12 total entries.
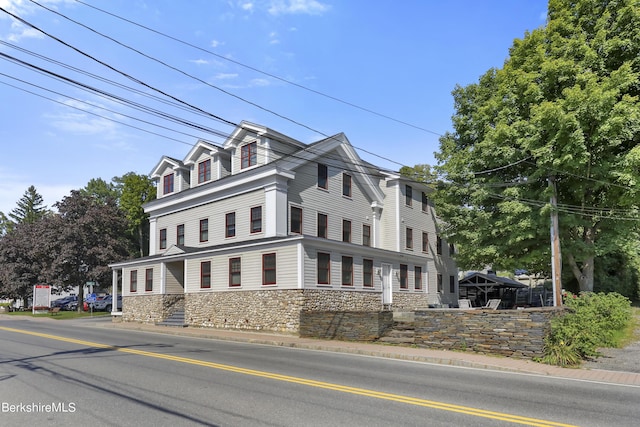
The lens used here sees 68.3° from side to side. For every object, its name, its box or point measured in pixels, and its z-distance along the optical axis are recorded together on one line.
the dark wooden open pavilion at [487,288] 36.62
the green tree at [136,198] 53.88
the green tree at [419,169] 56.57
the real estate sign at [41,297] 46.00
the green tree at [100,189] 80.44
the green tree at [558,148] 19.80
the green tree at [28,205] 97.81
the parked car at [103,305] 51.72
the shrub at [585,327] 13.45
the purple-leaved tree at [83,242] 45.53
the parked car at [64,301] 58.18
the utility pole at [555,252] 18.97
